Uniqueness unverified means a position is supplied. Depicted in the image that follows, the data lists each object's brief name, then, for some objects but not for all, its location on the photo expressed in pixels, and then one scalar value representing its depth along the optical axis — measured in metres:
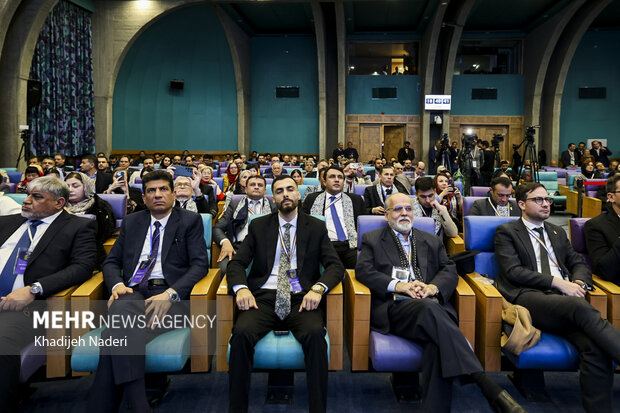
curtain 9.40
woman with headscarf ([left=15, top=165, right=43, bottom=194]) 5.05
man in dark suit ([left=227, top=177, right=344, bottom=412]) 1.95
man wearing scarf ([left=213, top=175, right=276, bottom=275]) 3.43
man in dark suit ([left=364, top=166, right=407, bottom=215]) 4.46
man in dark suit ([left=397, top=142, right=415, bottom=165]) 11.65
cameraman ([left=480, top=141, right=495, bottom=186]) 8.51
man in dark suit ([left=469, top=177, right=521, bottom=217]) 3.66
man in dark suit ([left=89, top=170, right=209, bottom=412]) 2.11
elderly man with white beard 1.91
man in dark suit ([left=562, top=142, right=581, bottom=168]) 11.96
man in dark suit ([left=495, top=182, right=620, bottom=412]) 1.93
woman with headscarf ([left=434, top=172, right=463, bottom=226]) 4.11
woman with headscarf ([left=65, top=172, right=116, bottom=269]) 2.98
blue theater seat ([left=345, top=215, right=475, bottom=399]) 2.03
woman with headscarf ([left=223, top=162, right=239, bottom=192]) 7.19
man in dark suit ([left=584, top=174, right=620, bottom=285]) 2.47
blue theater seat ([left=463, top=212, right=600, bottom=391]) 2.02
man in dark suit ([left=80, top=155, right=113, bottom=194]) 5.30
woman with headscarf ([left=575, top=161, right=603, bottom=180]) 8.15
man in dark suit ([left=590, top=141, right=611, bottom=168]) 10.44
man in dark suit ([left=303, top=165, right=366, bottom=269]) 3.55
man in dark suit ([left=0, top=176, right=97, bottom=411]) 2.11
